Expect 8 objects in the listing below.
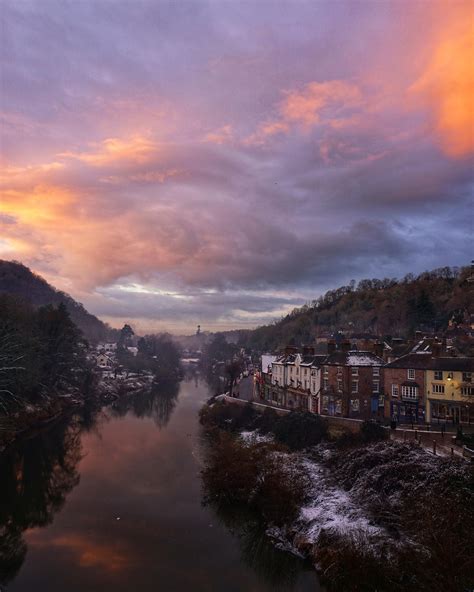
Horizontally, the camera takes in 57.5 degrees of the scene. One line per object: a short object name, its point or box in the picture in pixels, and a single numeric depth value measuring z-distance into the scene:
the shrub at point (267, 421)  46.84
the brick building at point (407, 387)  42.06
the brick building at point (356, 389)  45.72
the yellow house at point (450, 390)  39.16
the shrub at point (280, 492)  27.42
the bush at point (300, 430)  40.72
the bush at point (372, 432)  35.84
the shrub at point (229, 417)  52.13
